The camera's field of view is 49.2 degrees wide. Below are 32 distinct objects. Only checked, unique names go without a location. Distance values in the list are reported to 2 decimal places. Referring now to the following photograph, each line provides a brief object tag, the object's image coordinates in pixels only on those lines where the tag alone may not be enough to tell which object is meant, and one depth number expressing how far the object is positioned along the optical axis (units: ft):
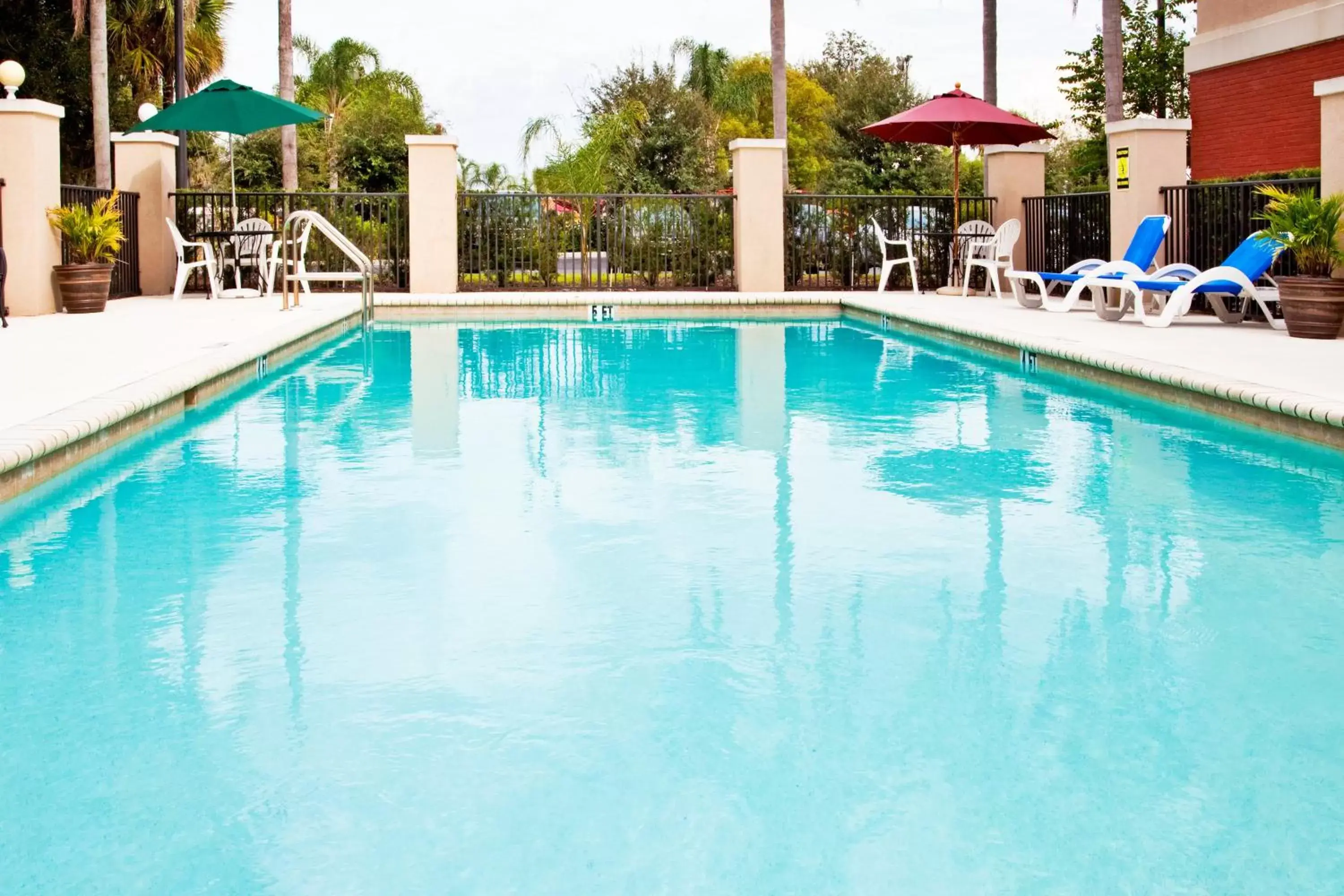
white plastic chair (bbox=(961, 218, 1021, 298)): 54.13
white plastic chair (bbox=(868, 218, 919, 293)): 59.11
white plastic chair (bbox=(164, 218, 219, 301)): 51.80
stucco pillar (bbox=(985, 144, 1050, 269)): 63.05
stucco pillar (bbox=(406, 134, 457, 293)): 61.41
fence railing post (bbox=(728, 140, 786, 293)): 63.00
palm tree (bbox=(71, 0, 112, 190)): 74.69
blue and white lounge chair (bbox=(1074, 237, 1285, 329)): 38.01
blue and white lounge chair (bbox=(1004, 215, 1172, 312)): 41.86
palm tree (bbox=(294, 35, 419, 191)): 161.27
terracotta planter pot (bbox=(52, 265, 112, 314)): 45.78
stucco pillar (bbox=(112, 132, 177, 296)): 56.54
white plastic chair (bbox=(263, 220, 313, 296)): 53.72
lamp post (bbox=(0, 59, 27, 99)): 45.57
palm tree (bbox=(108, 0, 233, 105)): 103.76
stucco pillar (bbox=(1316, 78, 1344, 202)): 36.42
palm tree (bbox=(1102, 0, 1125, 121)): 68.69
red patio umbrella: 56.13
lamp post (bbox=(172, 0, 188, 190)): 63.46
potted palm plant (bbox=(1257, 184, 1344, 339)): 35.01
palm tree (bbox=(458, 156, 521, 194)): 105.91
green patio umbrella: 50.80
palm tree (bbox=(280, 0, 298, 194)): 79.97
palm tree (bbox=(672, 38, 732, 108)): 169.78
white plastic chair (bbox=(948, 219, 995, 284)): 57.72
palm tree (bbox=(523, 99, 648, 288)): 90.07
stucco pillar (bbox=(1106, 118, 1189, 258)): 47.60
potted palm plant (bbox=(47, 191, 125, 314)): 45.80
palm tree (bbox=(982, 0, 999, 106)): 85.61
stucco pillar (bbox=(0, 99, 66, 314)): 44.47
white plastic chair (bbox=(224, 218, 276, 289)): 54.80
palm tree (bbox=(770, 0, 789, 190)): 75.87
